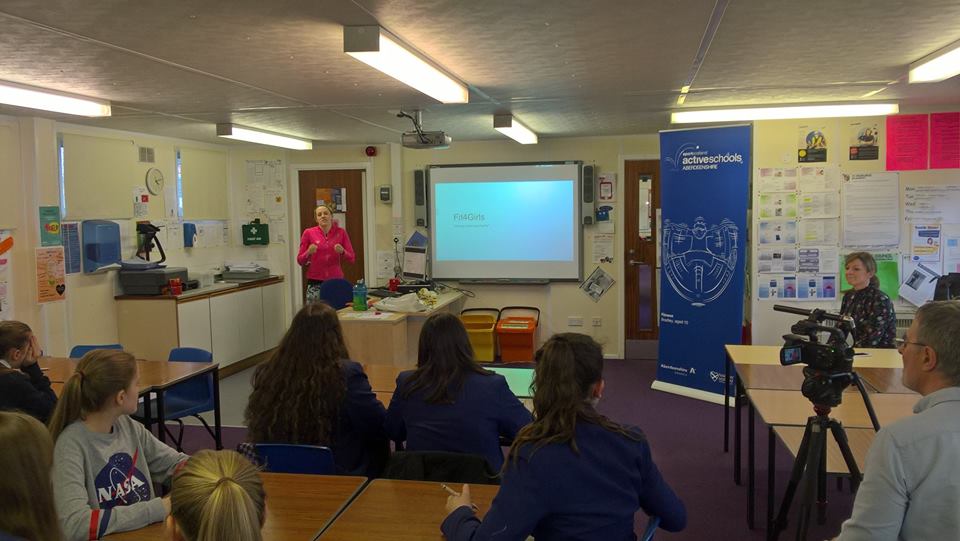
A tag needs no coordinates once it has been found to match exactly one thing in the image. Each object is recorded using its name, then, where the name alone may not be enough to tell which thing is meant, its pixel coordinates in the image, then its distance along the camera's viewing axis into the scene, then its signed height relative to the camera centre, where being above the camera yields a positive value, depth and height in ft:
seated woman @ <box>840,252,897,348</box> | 14.94 -1.74
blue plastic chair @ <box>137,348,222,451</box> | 14.99 -3.44
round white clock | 22.08 +1.80
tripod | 8.29 -2.77
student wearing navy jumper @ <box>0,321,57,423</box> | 10.21 -2.10
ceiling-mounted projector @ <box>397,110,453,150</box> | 18.33 +2.49
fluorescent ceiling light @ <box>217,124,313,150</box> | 19.81 +3.06
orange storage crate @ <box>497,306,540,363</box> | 24.23 -3.80
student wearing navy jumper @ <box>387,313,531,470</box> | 8.35 -2.07
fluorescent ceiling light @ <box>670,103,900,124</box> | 17.78 +3.04
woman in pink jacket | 22.86 -0.55
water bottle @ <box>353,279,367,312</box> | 20.40 -1.86
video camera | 8.48 -1.63
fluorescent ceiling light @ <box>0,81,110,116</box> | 13.66 +2.90
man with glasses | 5.18 -1.86
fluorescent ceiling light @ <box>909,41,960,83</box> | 12.07 +2.96
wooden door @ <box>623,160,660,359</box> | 24.88 -0.94
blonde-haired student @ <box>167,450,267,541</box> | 4.03 -1.60
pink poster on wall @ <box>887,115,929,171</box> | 18.74 +2.29
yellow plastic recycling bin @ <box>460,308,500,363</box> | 24.64 -3.57
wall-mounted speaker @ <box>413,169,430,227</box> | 26.02 +1.36
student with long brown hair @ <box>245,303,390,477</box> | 8.73 -2.08
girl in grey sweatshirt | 6.61 -2.32
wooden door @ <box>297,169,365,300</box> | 26.71 +1.50
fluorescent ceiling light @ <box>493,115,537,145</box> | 18.81 +3.01
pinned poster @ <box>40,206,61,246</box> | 18.13 +0.31
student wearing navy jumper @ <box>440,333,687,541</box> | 5.61 -2.02
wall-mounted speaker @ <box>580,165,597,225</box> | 24.75 +1.28
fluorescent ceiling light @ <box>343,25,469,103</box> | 9.74 +2.76
